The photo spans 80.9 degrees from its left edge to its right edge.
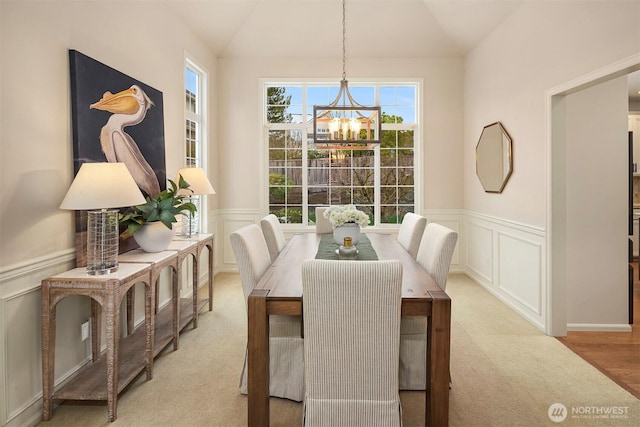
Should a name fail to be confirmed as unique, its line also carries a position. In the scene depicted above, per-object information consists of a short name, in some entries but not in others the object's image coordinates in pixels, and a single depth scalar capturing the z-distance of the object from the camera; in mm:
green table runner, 2742
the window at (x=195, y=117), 4453
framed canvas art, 2391
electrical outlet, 2443
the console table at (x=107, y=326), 2035
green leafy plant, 2727
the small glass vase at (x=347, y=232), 2877
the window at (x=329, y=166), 5480
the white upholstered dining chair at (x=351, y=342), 1610
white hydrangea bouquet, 2826
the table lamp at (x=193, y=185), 3588
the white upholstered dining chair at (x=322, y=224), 4250
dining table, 1846
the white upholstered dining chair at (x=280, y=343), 2188
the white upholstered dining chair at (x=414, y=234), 3281
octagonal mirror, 4016
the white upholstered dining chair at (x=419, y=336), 2248
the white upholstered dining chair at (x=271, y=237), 3250
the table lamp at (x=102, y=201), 2062
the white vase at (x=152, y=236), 2787
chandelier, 2922
